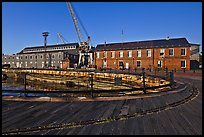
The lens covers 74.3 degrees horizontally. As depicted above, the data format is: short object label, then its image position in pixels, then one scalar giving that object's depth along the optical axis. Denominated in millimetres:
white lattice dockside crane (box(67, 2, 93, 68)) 54691
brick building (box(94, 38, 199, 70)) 37562
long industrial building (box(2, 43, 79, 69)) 63525
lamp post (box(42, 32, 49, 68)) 64194
